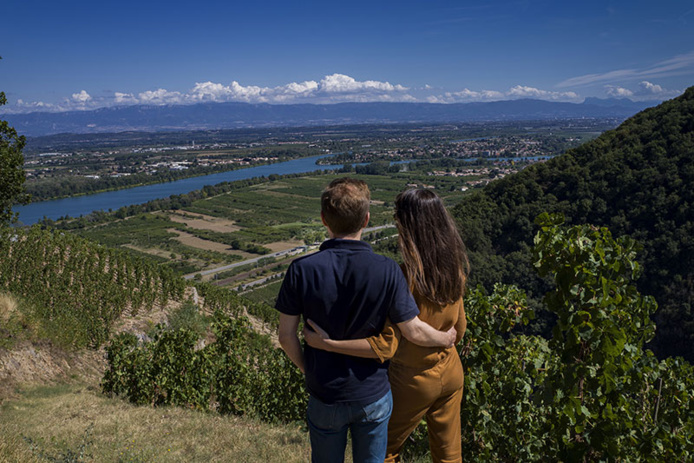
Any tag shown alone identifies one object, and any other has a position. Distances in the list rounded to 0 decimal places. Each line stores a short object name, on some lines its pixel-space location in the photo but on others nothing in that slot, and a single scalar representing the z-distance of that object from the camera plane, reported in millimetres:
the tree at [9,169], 8914
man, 1840
